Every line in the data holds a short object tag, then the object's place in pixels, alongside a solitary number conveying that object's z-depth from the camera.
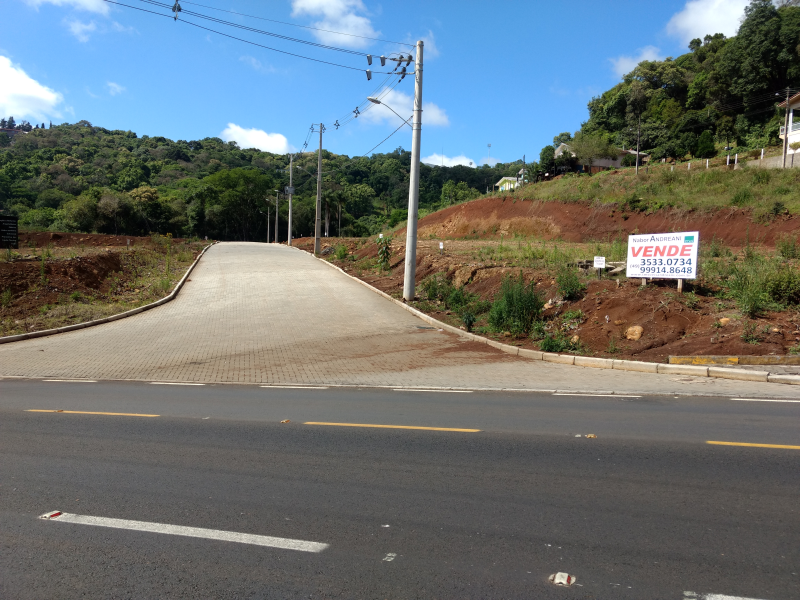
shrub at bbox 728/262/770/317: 12.76
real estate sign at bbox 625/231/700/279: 14.00
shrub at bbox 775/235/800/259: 17.58
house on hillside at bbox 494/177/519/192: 98.56
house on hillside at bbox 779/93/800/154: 44.31
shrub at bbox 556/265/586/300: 15.67
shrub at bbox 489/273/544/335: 15.32
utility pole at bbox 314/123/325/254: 38.75
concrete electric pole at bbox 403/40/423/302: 19.97
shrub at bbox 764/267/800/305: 13.19
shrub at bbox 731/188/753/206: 33.31
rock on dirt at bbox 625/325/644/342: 13.38
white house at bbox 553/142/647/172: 68.50
